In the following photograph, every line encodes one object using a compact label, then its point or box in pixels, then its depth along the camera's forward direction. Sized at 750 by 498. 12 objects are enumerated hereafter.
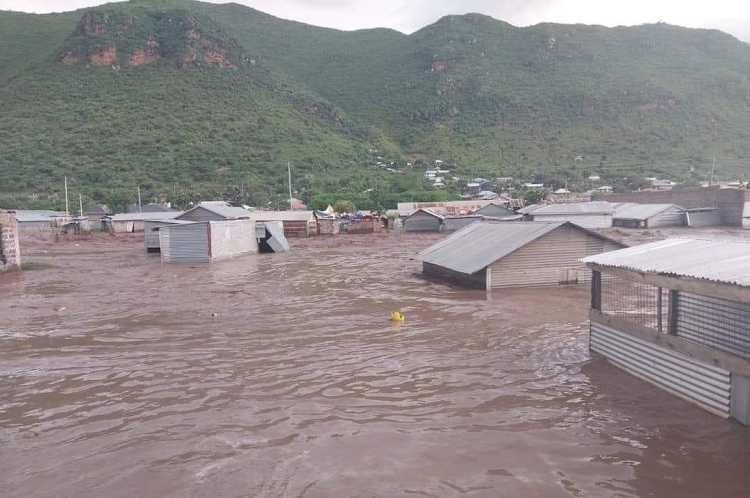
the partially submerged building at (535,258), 15.59
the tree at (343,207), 57.45
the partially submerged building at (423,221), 43.97
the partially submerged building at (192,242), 24.95
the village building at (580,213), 35.84
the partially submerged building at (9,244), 19.98
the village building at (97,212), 53.28
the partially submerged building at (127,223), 44.84
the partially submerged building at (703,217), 40.47
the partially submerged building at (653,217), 40.44
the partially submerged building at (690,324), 5.91
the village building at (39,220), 43.38
